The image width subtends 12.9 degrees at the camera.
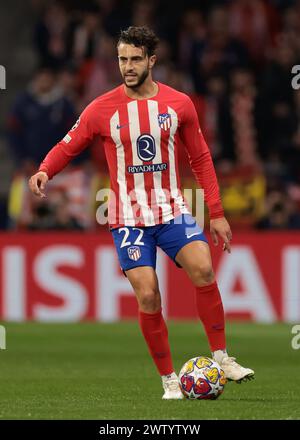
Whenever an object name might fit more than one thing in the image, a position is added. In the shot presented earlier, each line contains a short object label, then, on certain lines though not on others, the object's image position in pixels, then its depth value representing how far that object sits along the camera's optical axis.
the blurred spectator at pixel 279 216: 15.82
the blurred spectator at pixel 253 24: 18.73
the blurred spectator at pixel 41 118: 16.81
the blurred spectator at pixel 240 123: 17.27
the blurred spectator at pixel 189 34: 18.52
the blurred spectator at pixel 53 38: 18.41
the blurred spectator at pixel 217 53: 18.05
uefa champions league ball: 8.32
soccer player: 8.48
